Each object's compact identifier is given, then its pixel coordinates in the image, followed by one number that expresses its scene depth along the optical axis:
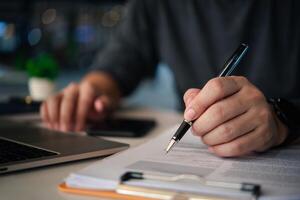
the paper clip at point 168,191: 0.42
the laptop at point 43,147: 0.55
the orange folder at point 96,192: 0.44
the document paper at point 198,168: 0.44
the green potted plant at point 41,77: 1.16
